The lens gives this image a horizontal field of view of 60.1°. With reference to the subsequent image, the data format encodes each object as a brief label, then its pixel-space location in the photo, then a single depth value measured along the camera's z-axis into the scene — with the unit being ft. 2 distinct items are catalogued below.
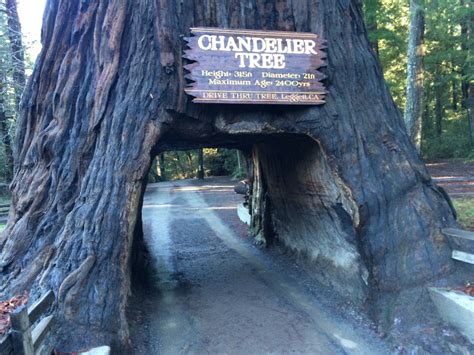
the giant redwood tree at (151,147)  19.97
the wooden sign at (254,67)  21.79
